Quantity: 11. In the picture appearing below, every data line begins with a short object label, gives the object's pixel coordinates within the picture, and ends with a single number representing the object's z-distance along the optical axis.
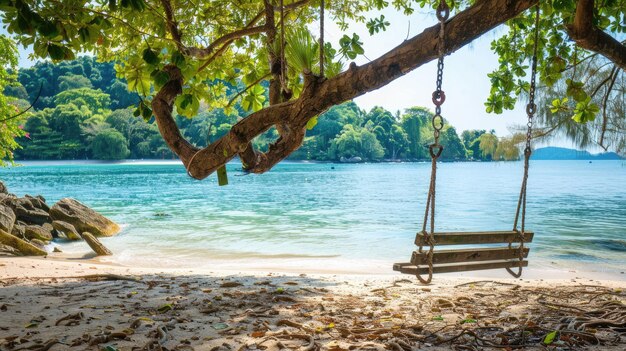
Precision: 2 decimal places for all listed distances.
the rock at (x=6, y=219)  9.60
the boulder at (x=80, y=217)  13.51
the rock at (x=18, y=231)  10.74
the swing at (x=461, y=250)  3.63
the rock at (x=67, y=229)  12.80
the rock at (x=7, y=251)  8.68
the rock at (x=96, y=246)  10.78
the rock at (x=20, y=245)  9.00
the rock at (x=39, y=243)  11.16
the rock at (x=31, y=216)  13.73
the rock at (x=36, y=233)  11.87
